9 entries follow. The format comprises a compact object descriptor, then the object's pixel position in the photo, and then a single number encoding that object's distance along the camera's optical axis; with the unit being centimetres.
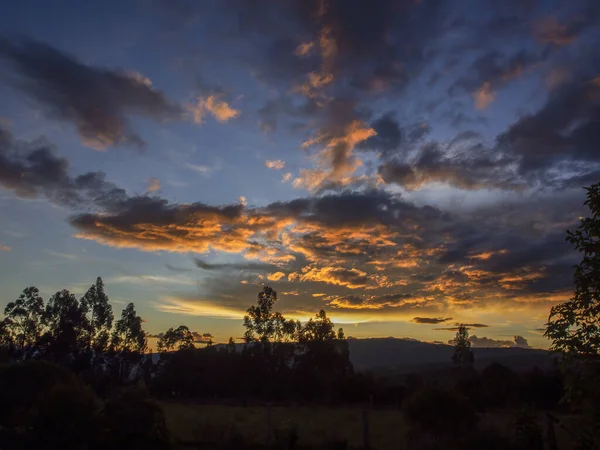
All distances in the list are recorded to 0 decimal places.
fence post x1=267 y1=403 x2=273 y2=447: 2128
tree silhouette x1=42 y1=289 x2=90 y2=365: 6819
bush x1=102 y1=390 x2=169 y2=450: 2034
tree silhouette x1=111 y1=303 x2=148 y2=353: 7626
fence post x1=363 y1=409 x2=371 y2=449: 2094
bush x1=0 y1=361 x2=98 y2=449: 1964
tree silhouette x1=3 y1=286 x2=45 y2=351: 6875
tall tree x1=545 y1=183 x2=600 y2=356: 1049
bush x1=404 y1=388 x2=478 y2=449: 1989
